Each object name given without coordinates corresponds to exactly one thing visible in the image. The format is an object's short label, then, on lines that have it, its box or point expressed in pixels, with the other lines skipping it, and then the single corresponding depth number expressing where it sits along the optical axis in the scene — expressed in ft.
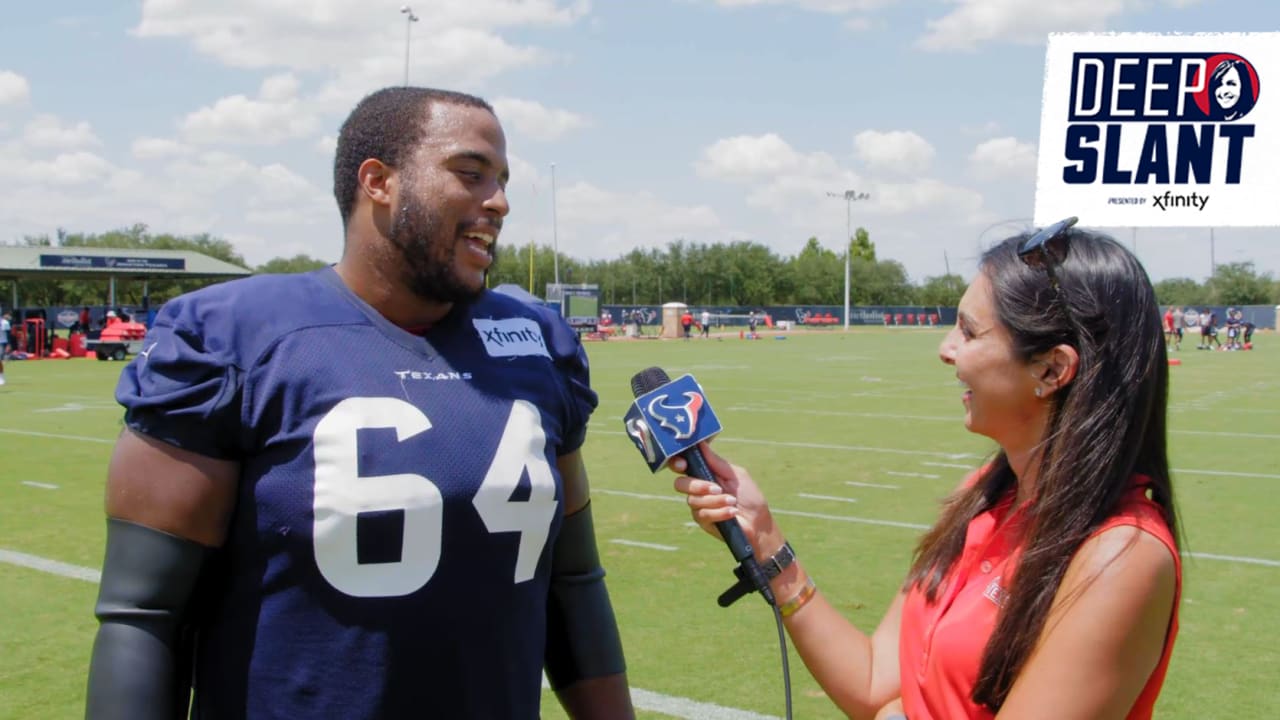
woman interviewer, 5.93
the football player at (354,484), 6.06
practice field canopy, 117.91
